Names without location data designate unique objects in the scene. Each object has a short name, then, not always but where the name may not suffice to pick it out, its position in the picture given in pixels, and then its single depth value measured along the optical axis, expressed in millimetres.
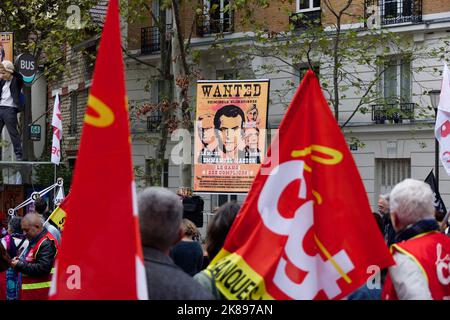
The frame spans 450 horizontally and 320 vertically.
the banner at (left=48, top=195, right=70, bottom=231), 10492
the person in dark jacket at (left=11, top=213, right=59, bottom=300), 8711
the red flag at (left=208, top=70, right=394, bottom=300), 4098
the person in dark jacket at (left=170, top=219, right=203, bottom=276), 6422
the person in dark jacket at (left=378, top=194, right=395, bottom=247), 8969
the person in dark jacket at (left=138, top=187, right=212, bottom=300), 3654
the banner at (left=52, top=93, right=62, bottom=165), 16922
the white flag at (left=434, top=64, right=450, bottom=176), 10469
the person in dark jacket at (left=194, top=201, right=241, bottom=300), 4965
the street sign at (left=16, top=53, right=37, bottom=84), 18125
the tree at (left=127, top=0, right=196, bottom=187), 18984
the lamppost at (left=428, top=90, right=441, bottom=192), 17125
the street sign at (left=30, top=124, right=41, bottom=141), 22562
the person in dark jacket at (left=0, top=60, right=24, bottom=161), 16609
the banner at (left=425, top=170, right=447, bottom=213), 11669
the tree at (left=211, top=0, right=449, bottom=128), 20734
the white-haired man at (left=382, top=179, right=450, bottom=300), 4129
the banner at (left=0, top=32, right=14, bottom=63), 17703
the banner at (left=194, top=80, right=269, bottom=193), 11062
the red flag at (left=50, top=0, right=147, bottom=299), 3279
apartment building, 22531
